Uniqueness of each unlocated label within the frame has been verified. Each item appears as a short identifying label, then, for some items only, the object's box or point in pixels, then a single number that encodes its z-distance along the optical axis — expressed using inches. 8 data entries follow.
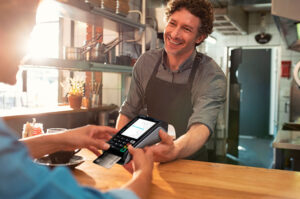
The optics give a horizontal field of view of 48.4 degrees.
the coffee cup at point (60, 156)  48.9
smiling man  72.3
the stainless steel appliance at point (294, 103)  262.5
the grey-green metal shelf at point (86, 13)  93.7
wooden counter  41.6
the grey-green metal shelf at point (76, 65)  86.8
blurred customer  18.0
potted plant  124.2
